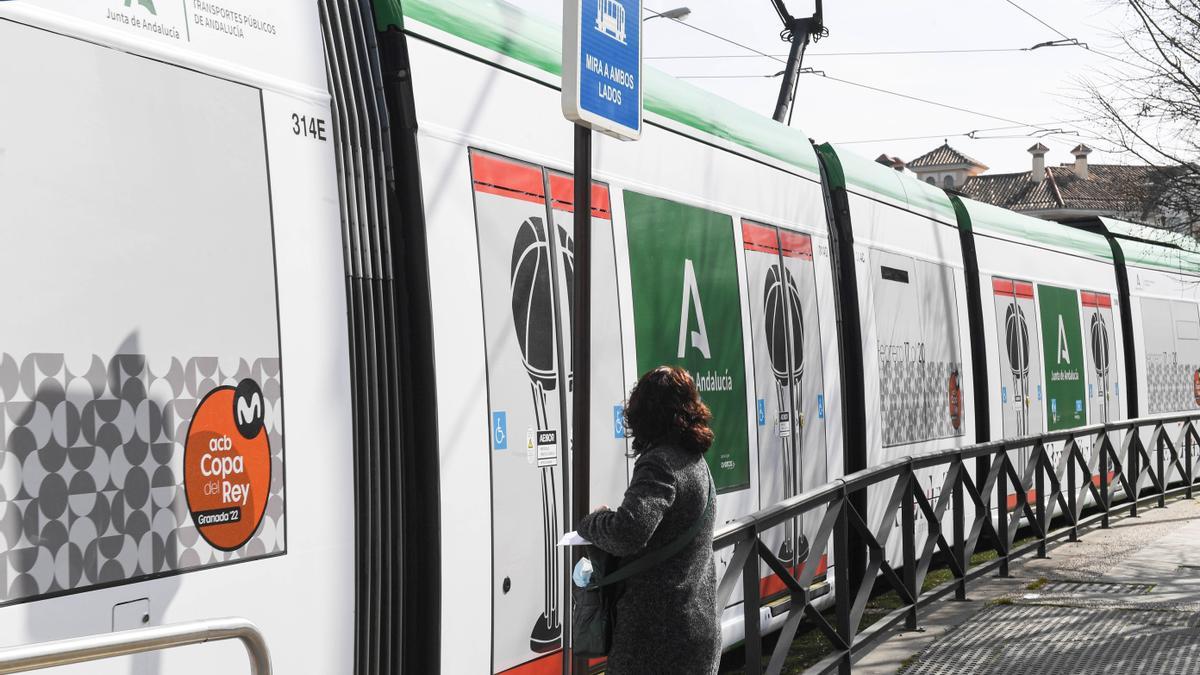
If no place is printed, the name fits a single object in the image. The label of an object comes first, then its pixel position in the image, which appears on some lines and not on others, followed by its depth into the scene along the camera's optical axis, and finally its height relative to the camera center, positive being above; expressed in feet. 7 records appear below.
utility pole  57.26 +15.31
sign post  12.73 +2.97
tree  48.78 +9.96
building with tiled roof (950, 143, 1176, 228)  51.52 +42.47
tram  11.30 +1.19
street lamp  58.44 +16.94
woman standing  14.25 -1.19
